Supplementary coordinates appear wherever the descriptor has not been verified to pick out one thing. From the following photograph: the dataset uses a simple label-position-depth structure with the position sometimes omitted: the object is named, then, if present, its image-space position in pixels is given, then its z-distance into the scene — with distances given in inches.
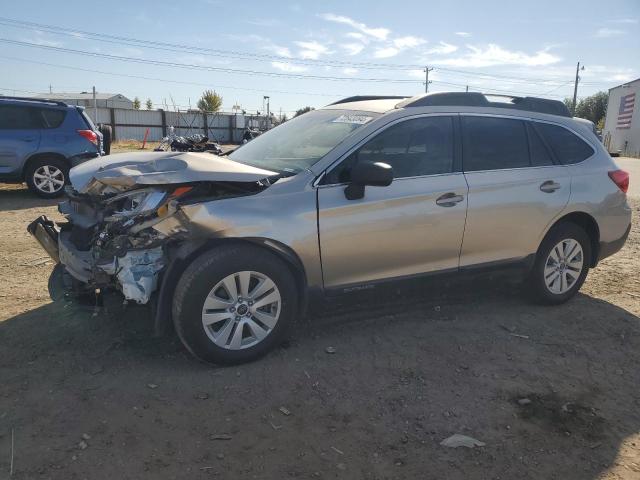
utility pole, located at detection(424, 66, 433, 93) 2785.2
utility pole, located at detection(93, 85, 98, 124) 1293.9
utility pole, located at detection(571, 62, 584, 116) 2496.3
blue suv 374.0
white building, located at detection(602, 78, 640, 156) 1927.9
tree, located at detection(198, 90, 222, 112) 2402.3
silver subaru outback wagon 131.6
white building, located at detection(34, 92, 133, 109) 2518.5
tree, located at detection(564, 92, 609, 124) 2719.0
